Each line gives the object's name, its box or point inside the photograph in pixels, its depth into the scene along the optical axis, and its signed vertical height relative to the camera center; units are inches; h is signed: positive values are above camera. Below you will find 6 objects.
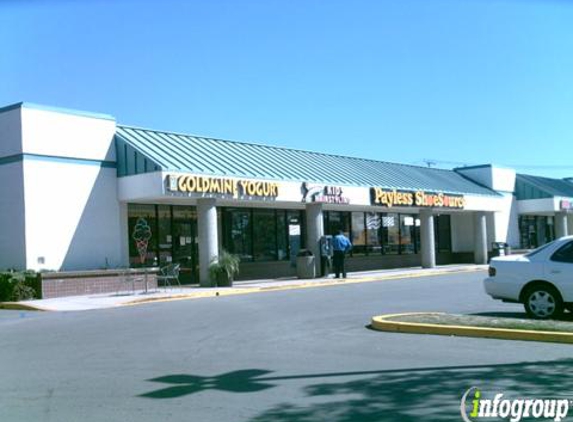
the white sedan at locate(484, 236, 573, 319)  496.7 -36.7
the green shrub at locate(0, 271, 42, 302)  810.8 -43.1
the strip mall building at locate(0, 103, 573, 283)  871.7 +56.2
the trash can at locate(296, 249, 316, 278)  1081.4 -43.1
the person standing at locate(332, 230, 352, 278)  1036.5 -22.4
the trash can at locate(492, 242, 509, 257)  1471.5 -40.2
